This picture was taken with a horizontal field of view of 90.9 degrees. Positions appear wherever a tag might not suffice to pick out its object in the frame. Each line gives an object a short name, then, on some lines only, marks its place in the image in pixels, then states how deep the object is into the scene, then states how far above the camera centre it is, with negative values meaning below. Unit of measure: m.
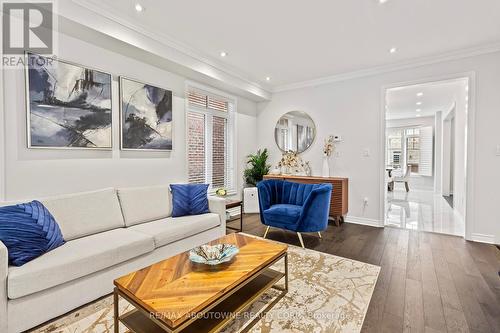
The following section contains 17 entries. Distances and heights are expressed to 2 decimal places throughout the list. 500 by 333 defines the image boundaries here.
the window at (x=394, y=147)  9.55 +0.59
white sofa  1.60 -0.73
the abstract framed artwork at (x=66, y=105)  2.33 +0.59
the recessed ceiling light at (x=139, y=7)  2.42 +1.54
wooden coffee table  1.27 -0.75
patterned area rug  1.69 -1.13
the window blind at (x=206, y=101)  4.09 +1.10
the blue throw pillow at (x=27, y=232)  1.70 -0.52
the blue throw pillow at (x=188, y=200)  3.07 -0.48
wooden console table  4.06 -0.56
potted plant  4.96 -0.27
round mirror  4.88 +0.63
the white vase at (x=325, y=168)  4.50 -0.10
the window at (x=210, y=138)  4.12 +0.44
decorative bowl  1.69 -0.67
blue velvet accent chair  3.05 -0.60
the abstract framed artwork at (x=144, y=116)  3.05 +0.61
